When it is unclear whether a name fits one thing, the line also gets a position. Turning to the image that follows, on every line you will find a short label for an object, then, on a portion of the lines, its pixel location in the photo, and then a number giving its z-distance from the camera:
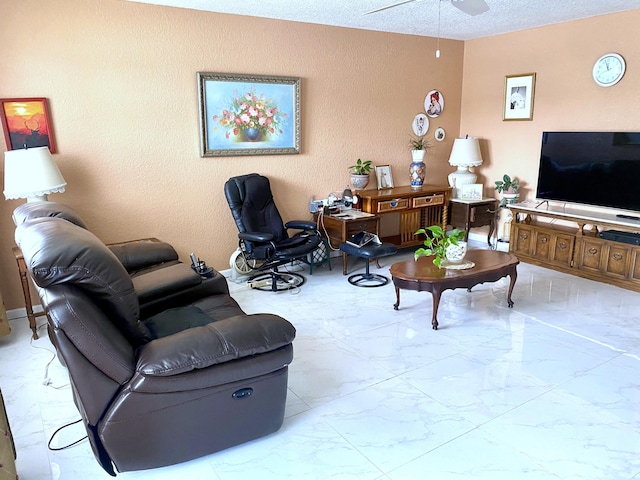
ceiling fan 2.85
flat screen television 4.31
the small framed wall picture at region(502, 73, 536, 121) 5.14
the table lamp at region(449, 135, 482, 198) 5.44
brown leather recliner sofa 1.69
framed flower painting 4.27
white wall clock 4.36
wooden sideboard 4.24
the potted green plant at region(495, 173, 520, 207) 5.19
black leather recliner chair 4.19
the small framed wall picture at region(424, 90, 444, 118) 5.63
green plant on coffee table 3.51
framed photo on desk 5.38
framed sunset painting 3.48
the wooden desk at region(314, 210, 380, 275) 4.70
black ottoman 4.29
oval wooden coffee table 3.36
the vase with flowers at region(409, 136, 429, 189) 5.45
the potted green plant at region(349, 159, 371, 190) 5.06
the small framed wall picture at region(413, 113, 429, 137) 5.59
